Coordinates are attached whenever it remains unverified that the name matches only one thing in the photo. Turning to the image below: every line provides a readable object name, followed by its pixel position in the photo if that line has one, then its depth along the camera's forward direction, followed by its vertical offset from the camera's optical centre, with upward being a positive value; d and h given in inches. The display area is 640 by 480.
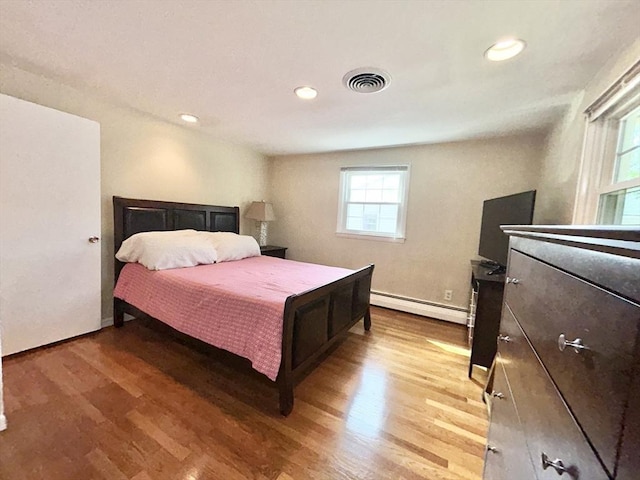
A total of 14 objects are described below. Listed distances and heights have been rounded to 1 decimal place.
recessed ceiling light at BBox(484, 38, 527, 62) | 58.4 +40.4
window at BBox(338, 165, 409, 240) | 144.7 +11.4
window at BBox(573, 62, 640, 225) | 57.2 +18.8
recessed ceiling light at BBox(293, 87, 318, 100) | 83.4 +39.6
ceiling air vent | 71.9 +39.6
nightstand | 159.8 -21.6
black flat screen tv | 81.9 +3.4
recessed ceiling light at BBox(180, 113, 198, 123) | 112.3 +39.4
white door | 80.6 -7.3
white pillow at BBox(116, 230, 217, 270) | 98.2 -16.0
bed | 66.2 -24.7
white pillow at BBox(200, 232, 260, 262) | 121.2 -15.5
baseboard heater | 131.0 -42.9
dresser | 15.2 -9.4
